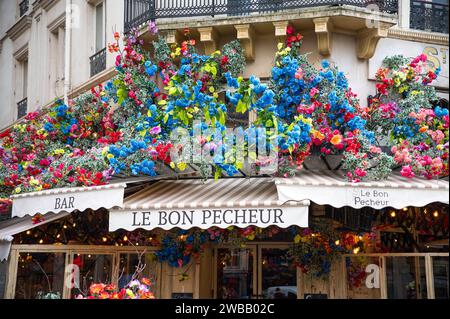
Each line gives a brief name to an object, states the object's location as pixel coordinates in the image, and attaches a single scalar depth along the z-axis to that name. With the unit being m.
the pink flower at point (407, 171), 8.95
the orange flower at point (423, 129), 9.48
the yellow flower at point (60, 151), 11.69
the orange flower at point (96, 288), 7.77
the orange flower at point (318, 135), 9.23
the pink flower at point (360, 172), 8.87
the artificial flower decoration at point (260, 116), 9.13
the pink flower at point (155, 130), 9.64
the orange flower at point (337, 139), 9.26
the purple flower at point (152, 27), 10.60
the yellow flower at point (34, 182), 10.67
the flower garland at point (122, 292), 7.74
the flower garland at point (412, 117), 9.10
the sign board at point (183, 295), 10.68
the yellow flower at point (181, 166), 9.16
